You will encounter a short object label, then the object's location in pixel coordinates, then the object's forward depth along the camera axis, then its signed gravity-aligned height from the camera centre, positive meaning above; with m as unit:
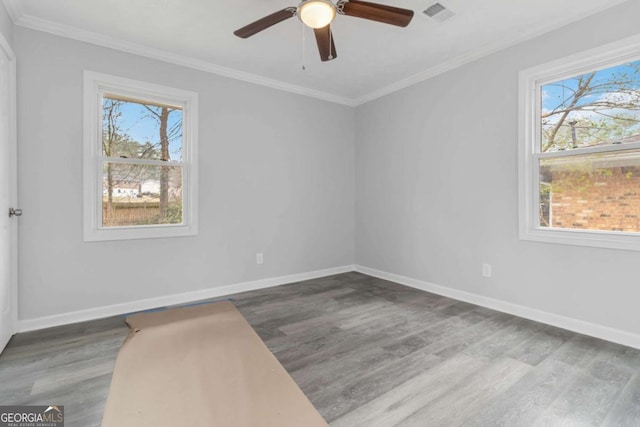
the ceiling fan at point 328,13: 1.82 +1.22
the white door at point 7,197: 2.26 +0.12
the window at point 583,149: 2.39 +0.51
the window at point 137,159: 2.90 +0.53
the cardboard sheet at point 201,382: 1.55 -1.02
